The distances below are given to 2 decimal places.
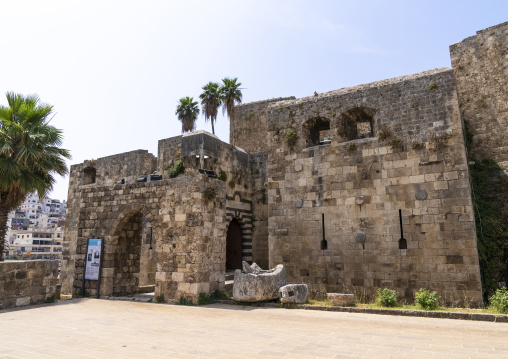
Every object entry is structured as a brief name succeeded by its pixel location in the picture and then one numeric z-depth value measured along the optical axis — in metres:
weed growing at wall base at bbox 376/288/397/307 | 8.78
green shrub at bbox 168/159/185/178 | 17.37
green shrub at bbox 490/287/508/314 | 7.74
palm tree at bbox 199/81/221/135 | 28.22
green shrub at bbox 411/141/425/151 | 11.10
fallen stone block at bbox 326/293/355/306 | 9.05
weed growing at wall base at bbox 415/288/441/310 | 8.39
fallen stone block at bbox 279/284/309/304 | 9.16
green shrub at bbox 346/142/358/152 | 12.14
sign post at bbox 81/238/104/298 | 11.27
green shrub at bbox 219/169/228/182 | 16.59
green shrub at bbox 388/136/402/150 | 11.44
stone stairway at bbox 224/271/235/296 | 11.96
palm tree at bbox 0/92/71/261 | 10.91
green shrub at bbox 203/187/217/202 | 10.38
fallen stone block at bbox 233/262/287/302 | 9.45
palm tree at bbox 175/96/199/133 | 29.67
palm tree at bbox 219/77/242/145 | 28.09
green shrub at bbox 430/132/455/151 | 10.73
